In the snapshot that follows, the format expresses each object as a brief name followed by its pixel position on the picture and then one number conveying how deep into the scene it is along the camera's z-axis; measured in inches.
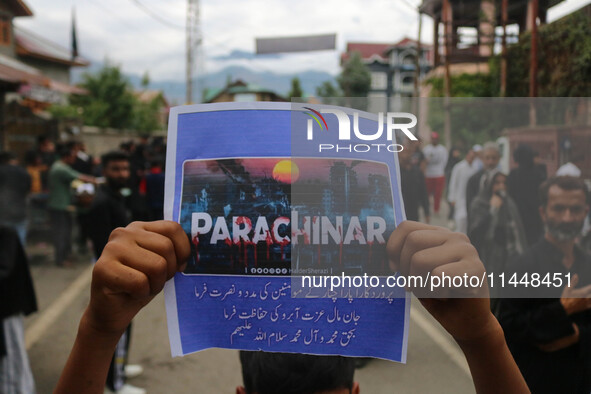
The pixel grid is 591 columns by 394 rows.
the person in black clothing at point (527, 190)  50.8
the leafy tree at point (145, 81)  1305.2
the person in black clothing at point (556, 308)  42.2
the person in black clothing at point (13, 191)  224.7
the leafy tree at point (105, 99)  1007.0
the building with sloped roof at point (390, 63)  1373.0
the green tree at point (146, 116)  1135.6
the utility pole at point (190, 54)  845.8
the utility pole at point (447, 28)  300.5
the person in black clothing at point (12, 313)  107.9
